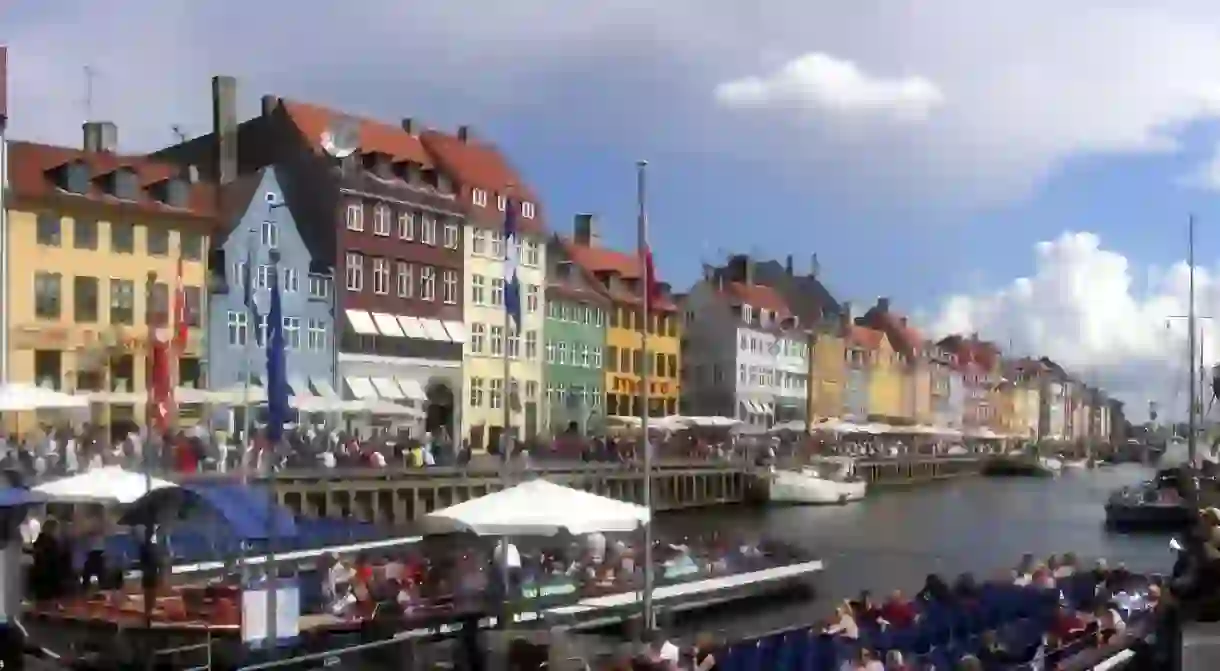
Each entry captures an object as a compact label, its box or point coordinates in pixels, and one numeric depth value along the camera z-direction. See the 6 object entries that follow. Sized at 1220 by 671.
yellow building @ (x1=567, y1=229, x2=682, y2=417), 47.19
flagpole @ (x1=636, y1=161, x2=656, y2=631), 15.55
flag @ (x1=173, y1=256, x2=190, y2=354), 20.37
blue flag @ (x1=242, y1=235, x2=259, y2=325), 19.05
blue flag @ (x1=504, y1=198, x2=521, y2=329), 19.86
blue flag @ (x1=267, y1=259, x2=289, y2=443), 14.52
